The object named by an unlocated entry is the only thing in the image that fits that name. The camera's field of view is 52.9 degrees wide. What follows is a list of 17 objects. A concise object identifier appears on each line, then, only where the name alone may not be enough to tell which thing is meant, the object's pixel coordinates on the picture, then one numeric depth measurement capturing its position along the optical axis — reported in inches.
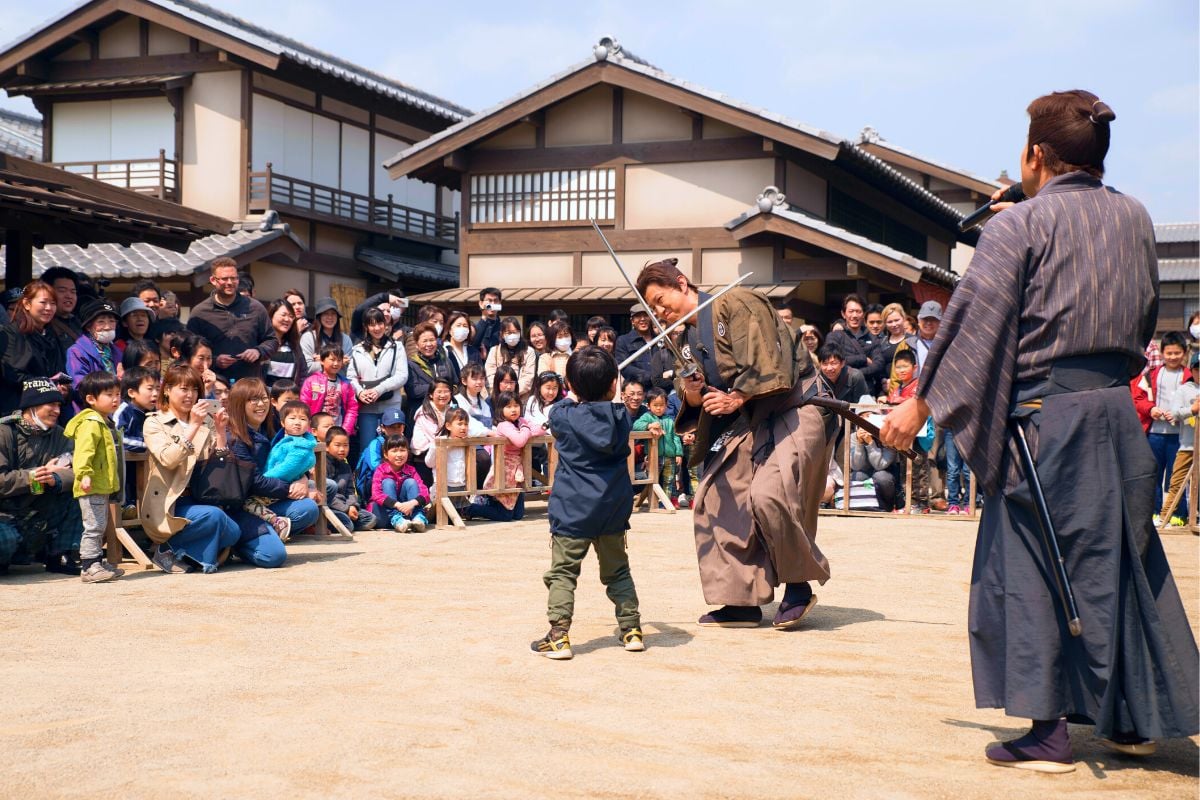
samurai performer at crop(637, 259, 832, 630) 215.0
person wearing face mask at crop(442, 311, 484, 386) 455.2
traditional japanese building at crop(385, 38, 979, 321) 602.5
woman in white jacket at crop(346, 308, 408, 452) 401.4
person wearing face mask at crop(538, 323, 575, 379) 481.1
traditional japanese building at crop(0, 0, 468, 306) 718.5
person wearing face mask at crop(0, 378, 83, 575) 266.1
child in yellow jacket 265.1
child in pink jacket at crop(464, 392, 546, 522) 406.9
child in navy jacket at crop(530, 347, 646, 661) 198.8
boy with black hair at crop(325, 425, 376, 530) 367.9
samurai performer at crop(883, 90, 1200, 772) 132.6
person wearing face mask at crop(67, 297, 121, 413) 310.5
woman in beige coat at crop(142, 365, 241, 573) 279.1
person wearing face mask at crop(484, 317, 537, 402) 475.8
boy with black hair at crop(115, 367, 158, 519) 292.7
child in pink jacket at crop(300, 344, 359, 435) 387.2
